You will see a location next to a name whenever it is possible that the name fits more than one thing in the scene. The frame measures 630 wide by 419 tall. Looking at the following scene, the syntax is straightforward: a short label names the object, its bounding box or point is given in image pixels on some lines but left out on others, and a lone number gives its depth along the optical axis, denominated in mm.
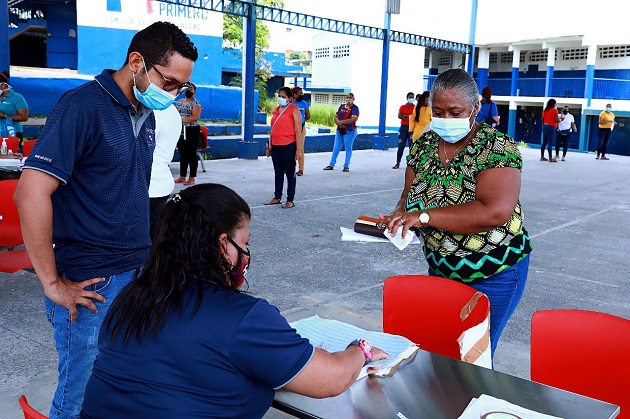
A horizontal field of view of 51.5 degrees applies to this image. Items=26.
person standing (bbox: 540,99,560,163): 16406
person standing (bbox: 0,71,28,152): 9469
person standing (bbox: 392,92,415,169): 14225
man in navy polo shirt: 2057
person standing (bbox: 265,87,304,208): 8742
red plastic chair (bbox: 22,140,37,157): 7702
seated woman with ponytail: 1570
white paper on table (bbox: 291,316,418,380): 2117
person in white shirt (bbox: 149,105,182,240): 4309
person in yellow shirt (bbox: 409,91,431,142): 12594
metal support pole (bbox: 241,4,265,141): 14648
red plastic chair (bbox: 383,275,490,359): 2670
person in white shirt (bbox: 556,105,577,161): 17453
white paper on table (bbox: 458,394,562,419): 1844
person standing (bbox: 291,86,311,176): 9648
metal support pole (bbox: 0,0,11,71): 10955
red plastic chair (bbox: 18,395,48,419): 1607
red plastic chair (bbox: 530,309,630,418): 2338
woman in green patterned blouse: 2535
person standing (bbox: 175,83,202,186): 10008
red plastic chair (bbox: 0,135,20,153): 8138
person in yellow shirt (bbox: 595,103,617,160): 18016
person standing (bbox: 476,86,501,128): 13945
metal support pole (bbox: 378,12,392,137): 19047
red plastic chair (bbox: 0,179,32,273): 4469
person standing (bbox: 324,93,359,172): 13242
